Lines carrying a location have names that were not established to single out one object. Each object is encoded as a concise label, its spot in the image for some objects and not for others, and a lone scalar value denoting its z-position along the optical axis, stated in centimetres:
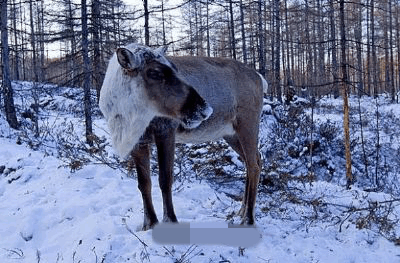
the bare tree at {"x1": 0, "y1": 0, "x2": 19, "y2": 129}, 1250
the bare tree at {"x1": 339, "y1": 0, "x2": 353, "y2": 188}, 811
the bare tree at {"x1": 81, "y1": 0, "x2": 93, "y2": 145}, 1102
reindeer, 382
